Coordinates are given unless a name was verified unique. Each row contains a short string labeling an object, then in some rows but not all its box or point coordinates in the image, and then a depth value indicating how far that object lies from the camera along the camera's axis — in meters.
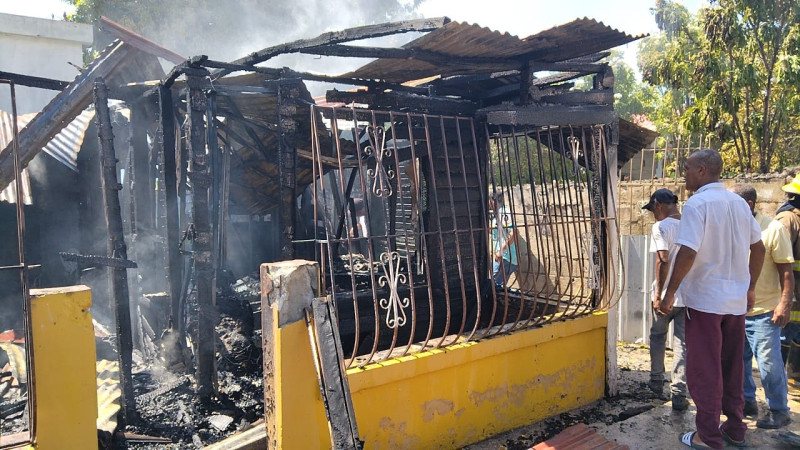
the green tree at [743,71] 10.16
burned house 4.23
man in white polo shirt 3.69
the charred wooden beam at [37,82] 4.40
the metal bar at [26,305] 2.89
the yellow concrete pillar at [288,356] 2.82
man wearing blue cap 4.51
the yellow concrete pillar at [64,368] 3.09
